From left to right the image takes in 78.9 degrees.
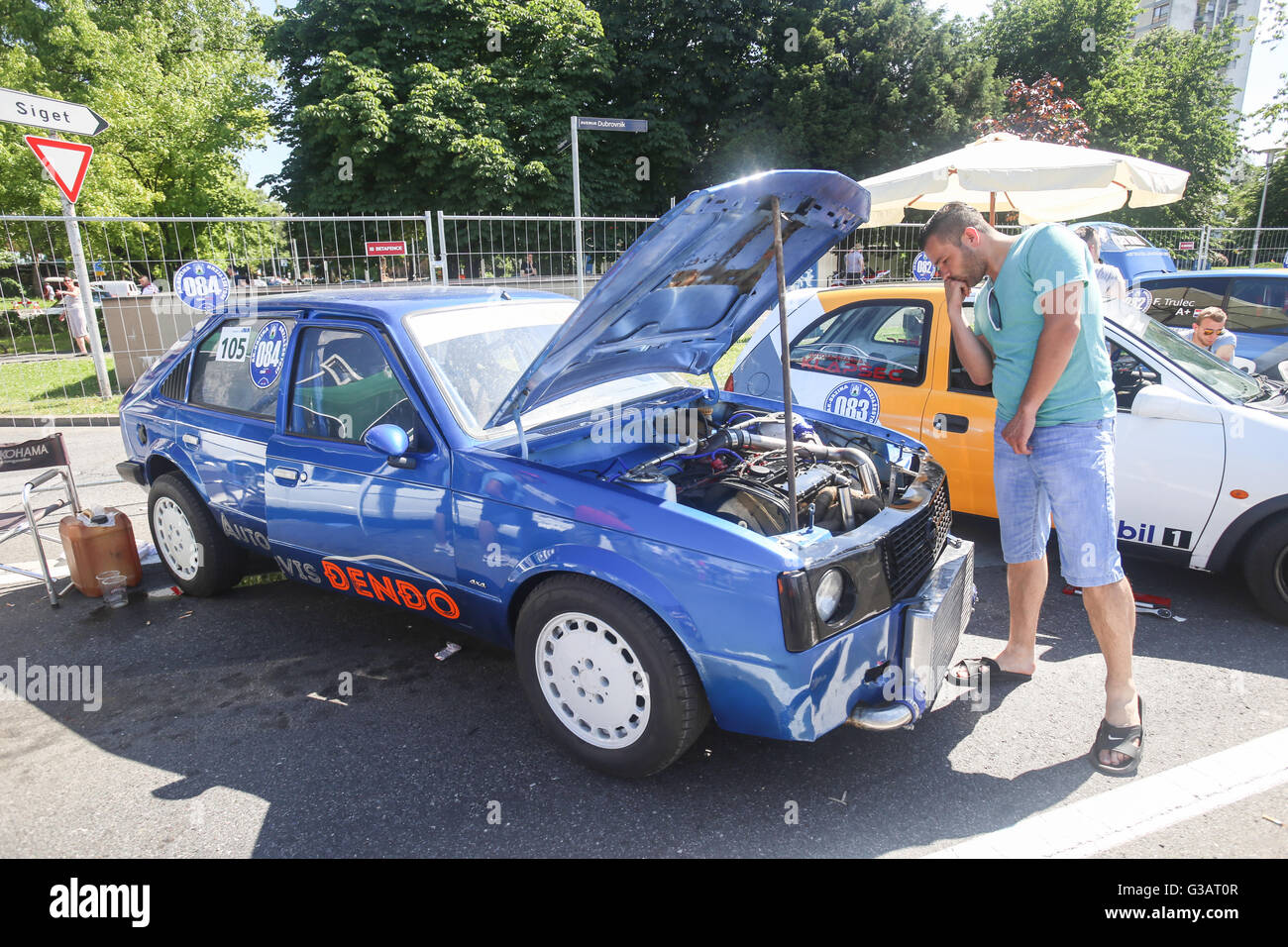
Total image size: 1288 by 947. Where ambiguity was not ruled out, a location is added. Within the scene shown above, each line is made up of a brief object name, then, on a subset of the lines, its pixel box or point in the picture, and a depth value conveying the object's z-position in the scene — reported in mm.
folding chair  4195
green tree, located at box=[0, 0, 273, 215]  18844
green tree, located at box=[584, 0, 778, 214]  25625
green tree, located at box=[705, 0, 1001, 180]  24547
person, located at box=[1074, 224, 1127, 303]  4967
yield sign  8656
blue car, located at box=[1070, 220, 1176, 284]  11992
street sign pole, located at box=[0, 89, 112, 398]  7434
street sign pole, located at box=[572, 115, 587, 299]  12007
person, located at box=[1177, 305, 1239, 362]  6123
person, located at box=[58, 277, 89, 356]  13305
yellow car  3791
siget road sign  7410
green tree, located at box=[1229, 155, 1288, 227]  29219
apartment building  53812
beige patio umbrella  6852
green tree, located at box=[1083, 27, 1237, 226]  27844
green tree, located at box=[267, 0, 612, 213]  21250
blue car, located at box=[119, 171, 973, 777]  2463
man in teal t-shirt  2770
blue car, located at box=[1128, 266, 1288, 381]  7363
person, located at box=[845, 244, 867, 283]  14094
